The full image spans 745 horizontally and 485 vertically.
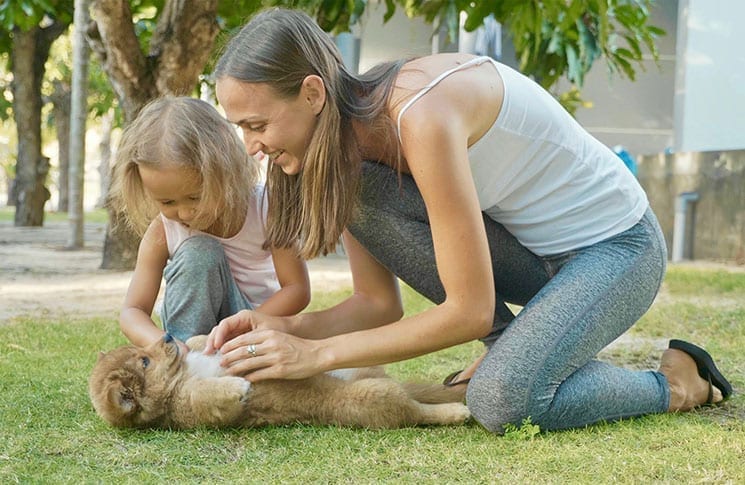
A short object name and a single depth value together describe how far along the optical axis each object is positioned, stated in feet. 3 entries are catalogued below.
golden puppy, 7.93
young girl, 8.98
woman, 7.58
